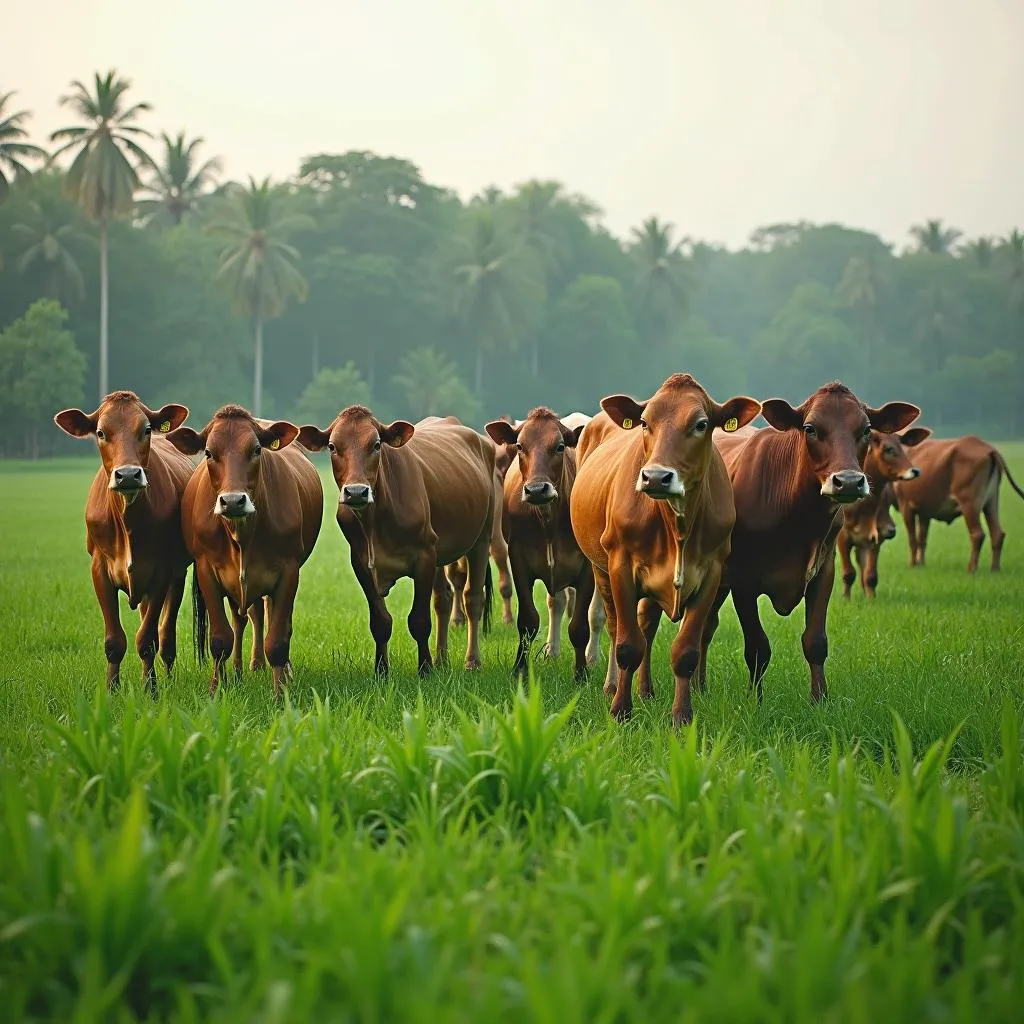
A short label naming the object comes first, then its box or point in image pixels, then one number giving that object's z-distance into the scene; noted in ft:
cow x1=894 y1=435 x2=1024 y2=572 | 49.42
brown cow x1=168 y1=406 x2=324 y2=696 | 25.03
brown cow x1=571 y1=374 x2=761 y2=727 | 21.43
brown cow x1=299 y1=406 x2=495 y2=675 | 26.58
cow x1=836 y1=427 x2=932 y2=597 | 39.91
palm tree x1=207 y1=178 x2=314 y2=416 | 208.85
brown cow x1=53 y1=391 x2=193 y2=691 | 25.14
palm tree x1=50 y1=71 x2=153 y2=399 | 179.11
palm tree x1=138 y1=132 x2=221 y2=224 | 259.39
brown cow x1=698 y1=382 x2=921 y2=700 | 23.44
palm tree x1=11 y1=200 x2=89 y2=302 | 201.77
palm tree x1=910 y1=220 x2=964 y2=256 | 400.26
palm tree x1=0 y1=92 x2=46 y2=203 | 180.34
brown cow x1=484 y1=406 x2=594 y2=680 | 28.02
